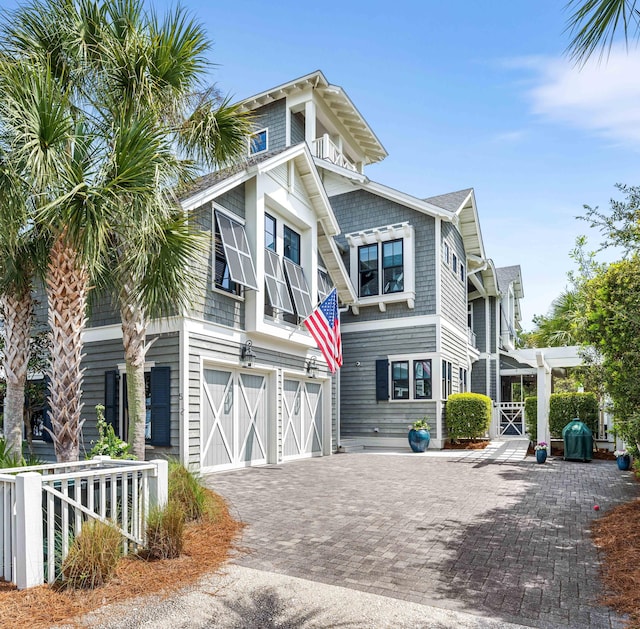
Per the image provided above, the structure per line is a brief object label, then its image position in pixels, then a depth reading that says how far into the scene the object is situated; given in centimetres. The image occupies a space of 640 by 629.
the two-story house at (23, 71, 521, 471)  1039
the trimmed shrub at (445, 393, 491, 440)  1600
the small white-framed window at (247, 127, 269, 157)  1850
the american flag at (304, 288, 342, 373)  1199
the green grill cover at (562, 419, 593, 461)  1231
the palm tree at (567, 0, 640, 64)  290
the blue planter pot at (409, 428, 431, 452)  1514
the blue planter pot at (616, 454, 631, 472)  1091
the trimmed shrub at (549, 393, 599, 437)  1307
